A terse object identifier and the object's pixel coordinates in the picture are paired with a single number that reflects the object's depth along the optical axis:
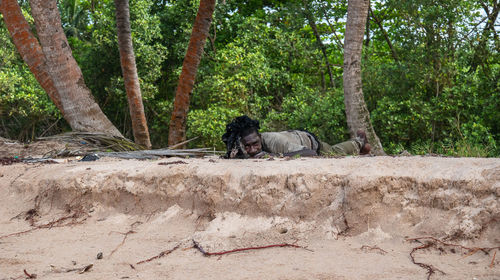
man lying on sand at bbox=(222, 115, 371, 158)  6.45
